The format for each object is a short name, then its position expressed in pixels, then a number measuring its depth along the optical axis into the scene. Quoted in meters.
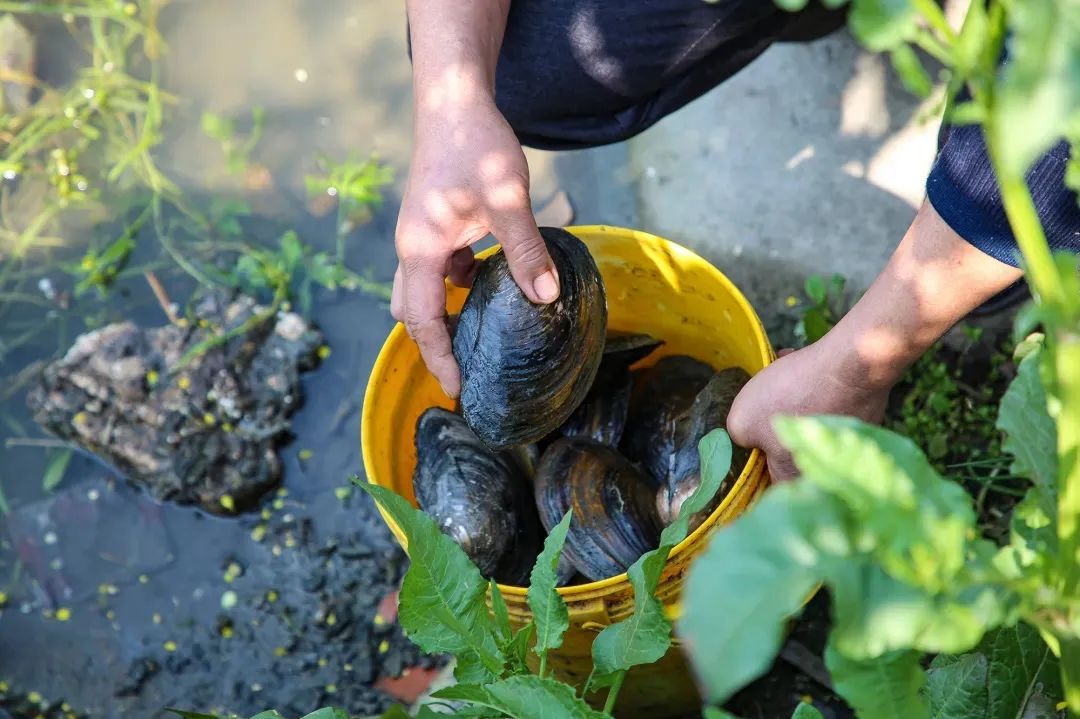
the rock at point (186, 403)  1.50
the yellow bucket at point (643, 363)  1.19
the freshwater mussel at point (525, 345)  1.24
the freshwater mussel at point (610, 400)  1.36
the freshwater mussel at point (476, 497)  1.27
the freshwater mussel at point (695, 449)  1.25
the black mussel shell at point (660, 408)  1.35
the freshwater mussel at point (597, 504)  1.26
